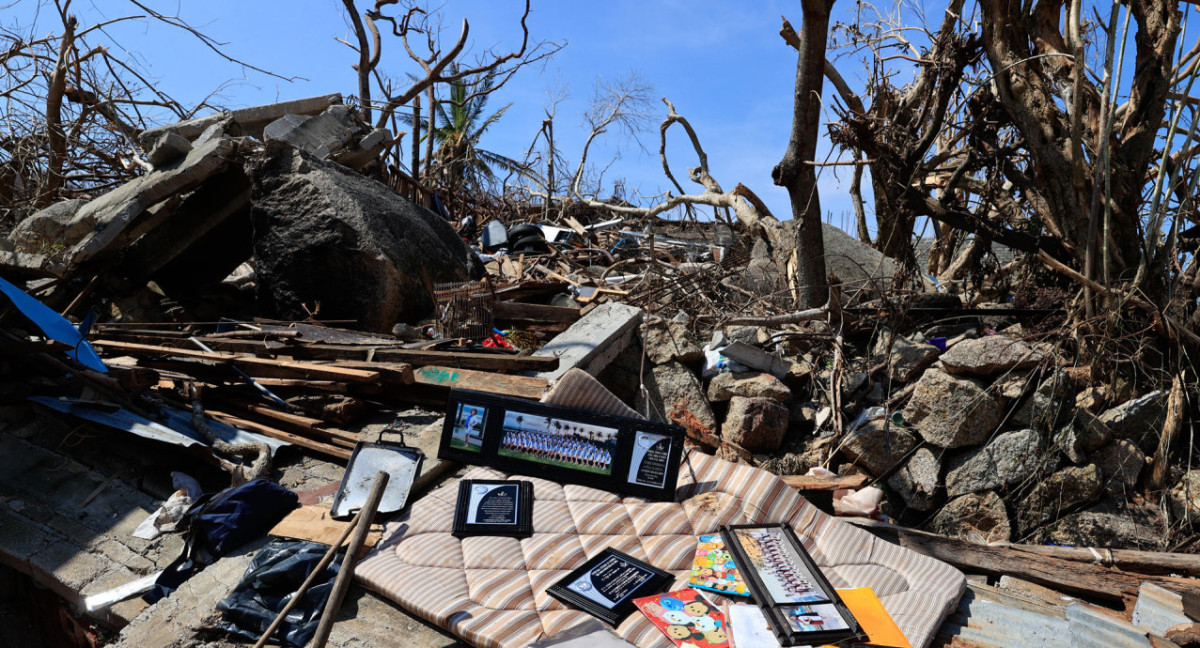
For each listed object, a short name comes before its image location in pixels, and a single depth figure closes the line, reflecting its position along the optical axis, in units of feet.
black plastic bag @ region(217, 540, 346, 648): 9.24
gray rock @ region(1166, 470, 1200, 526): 14.61
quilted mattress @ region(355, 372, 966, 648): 9.11
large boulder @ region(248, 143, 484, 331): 24.06
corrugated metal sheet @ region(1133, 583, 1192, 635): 9.86
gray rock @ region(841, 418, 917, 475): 17.39
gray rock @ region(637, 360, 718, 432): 19.53
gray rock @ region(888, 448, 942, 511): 16.93
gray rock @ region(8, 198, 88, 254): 22.41
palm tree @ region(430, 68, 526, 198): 53.16
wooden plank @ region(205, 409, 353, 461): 15.52
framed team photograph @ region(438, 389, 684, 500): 12.27
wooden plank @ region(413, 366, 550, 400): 16.85
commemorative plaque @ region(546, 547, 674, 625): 9.20
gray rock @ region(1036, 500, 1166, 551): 15.05
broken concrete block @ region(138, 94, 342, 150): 27.30
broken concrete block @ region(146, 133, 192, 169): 24.03
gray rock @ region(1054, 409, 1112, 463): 15.83
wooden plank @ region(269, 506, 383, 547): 11.07
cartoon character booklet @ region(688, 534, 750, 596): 9.56
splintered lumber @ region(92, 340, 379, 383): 16.99
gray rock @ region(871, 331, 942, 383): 18.49
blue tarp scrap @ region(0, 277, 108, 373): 16.84
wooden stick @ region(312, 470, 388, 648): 8.57
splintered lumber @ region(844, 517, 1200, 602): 11.10
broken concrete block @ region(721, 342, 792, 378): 19.75
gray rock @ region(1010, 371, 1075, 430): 16.07
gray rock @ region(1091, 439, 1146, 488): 15.72
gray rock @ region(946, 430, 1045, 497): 16.35
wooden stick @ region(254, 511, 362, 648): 8.91
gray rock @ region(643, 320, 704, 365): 20.57
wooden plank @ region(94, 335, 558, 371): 18.38
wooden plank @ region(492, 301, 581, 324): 23.25
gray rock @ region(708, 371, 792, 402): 19.01
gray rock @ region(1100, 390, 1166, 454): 15.79
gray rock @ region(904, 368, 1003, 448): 16.84
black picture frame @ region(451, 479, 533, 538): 10.98
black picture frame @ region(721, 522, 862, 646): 8.50
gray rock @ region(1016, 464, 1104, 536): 15.62
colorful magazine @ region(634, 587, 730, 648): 8.61
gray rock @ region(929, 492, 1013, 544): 15.93
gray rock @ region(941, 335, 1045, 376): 16.81
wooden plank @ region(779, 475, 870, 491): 13.85
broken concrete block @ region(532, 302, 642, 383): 18.85
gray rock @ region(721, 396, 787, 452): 18.45
